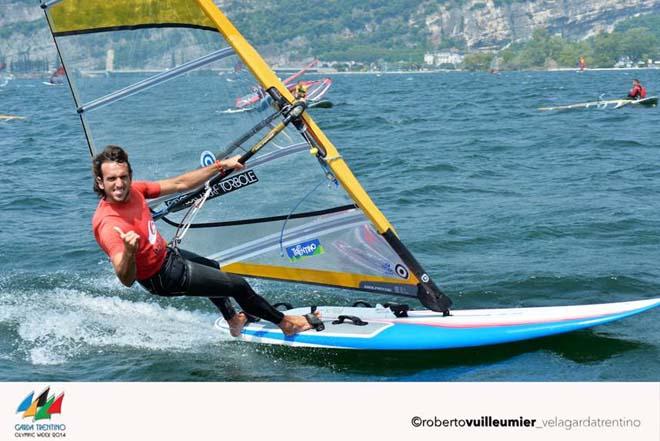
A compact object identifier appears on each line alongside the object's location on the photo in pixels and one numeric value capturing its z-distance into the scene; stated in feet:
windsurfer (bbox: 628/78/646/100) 191.62
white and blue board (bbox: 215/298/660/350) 45.47
